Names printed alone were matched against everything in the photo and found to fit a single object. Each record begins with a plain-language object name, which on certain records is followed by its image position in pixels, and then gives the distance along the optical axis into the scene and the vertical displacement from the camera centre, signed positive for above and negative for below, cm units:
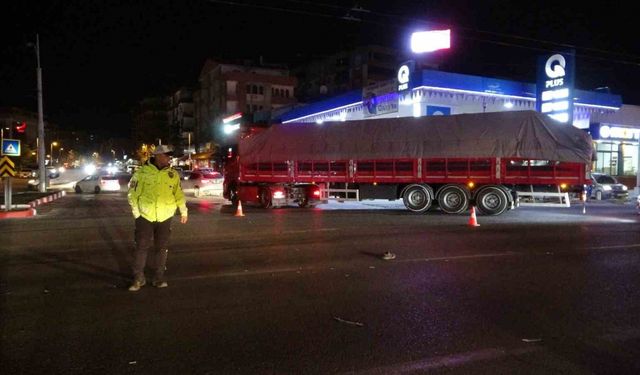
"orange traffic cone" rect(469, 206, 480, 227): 1463 -139
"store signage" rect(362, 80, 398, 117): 2952 +387
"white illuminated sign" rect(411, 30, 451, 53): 2988 +701
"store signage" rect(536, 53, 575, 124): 2753 +418
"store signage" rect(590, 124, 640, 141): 3316 +219
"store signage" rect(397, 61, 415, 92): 2765 +478
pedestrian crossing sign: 1921 +88
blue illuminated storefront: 2772 +371
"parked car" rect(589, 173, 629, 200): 2853 -111
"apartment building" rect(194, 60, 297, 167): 6662 +973
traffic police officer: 694 -43
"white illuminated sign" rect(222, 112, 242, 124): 5503 +535
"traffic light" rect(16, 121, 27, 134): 2634 +214
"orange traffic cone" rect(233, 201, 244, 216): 1767 -133
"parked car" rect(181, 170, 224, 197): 3325 -70
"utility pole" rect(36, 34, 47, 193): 3017 +222
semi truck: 1789 +28
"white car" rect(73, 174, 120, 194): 3375 -81
